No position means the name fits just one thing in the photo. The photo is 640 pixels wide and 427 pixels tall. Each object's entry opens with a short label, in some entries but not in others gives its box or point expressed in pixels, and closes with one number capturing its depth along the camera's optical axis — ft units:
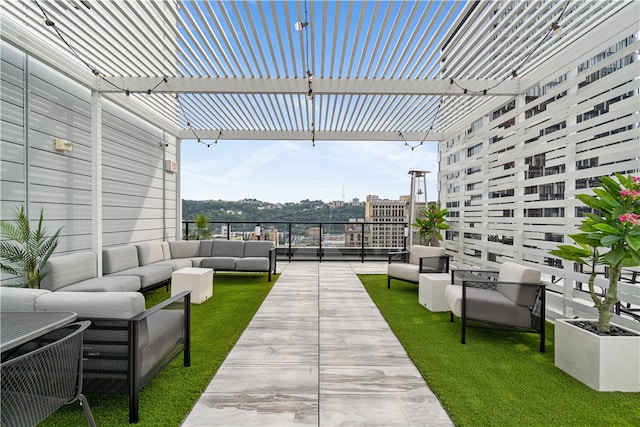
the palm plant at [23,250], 11.53
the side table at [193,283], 14.70
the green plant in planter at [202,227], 26.53
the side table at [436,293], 13.74
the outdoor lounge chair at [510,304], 9.82
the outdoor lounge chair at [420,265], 16.92
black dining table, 4.70
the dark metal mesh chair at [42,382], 4.08
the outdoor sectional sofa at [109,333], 6.07
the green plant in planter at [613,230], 7.27
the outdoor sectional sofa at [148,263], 12.65
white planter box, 7.40
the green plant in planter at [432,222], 21.83
